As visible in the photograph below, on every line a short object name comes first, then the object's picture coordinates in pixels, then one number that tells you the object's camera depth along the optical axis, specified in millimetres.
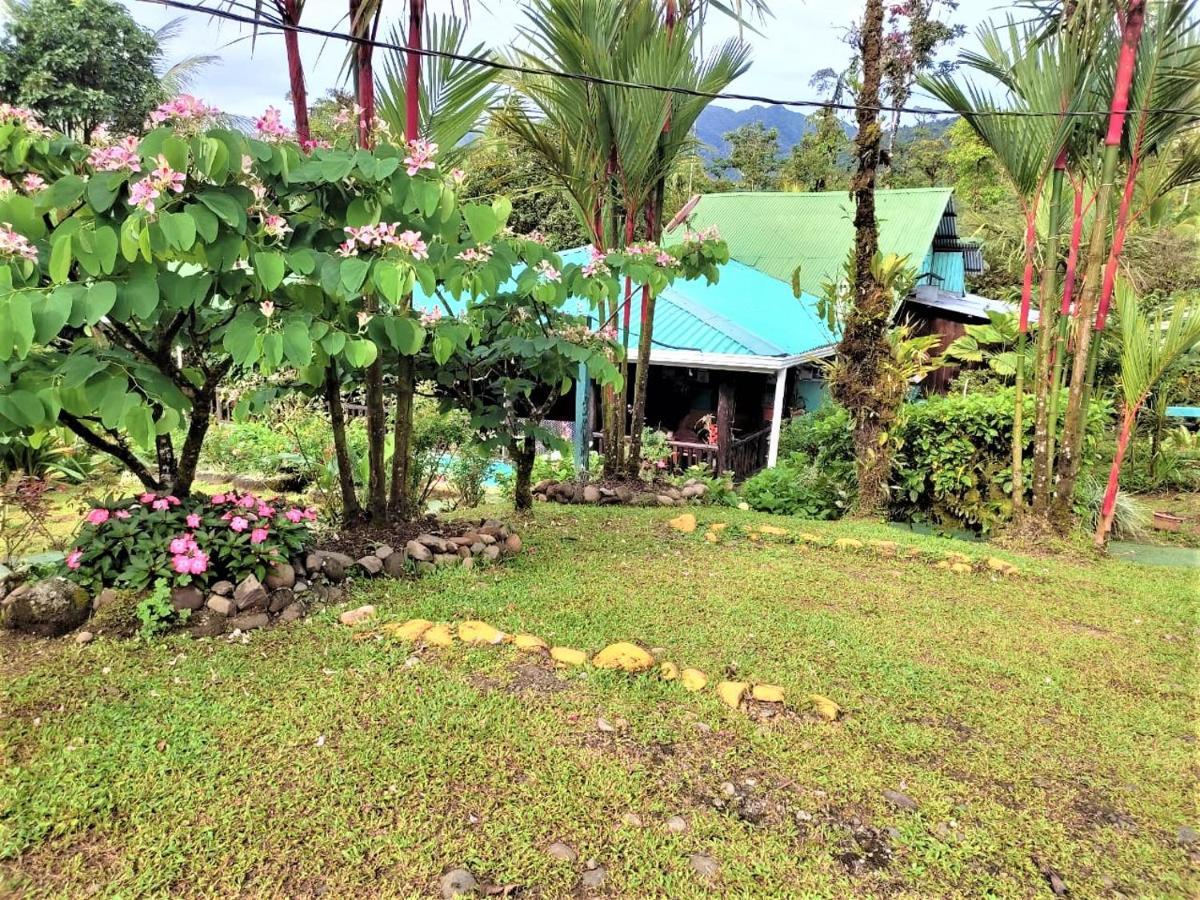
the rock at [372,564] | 3652
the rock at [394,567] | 3738
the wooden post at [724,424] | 8383
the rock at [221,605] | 3025
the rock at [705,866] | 1832
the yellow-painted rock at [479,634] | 2986
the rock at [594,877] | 1789
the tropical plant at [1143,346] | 4691
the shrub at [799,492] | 6504
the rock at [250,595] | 3082
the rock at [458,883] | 1729
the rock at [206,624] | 2916
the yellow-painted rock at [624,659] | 2844
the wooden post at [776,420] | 8352
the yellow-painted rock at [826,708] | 2592
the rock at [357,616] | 3115
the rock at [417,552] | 3861
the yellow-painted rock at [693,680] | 2744
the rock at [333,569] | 3480
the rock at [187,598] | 2965
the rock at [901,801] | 2125
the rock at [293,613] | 3131
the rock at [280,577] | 3250
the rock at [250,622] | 3006
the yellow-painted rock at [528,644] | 2949
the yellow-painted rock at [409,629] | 2984
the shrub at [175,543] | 2973
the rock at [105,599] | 2930
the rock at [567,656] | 2861
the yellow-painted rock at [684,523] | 5227
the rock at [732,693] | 2641
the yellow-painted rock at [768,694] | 2672
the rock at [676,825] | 1978
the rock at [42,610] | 2828
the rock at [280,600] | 3167
